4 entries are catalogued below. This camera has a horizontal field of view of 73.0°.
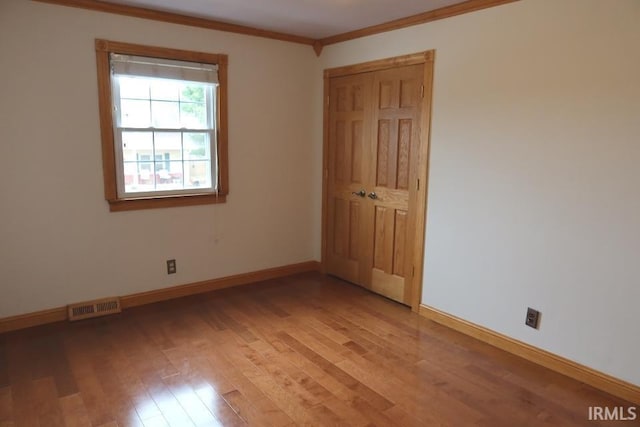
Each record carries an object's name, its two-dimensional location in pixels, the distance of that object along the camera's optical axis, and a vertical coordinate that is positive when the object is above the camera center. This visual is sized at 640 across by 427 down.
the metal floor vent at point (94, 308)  3.35 -1.29
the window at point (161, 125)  3.35 +0.17
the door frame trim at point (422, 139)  3.36 +0.09
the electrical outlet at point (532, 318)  2.82 -1.08
